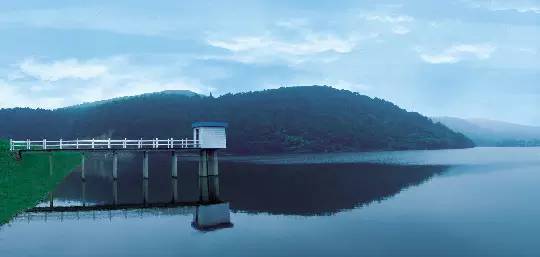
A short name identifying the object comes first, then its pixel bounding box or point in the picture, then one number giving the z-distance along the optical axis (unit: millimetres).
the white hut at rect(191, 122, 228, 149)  61809
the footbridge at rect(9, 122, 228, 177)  59219
